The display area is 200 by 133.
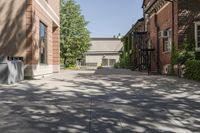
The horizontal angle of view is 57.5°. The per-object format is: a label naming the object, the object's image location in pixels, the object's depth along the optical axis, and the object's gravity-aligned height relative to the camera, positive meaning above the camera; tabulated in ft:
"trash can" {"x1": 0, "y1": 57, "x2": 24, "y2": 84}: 23.74 -0.92
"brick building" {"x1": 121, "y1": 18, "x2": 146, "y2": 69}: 57.36 +7.00
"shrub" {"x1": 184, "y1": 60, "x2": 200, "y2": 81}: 26.72 -1.00
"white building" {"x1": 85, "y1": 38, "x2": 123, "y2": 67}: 129.20 +7.86
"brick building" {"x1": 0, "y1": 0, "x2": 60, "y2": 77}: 28.12 +5.17
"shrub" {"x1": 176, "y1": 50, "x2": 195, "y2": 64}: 31.17 +1.22
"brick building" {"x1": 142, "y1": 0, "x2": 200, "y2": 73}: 32.57 +7.24
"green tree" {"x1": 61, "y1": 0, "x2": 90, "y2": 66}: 80.78 +13.94
